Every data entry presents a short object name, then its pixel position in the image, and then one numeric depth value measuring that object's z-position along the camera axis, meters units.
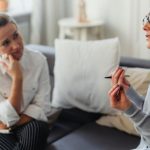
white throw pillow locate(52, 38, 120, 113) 2.03
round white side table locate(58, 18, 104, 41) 3.14
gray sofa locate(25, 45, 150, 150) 1.80
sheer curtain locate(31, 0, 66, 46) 3.40
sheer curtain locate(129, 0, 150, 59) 3.08
